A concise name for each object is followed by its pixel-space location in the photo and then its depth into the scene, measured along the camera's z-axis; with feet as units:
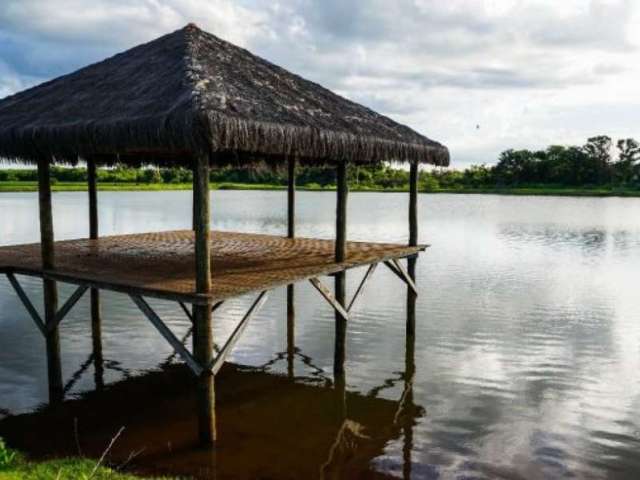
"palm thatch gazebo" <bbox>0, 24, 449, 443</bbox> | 22.57
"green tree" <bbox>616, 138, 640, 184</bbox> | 257.55
